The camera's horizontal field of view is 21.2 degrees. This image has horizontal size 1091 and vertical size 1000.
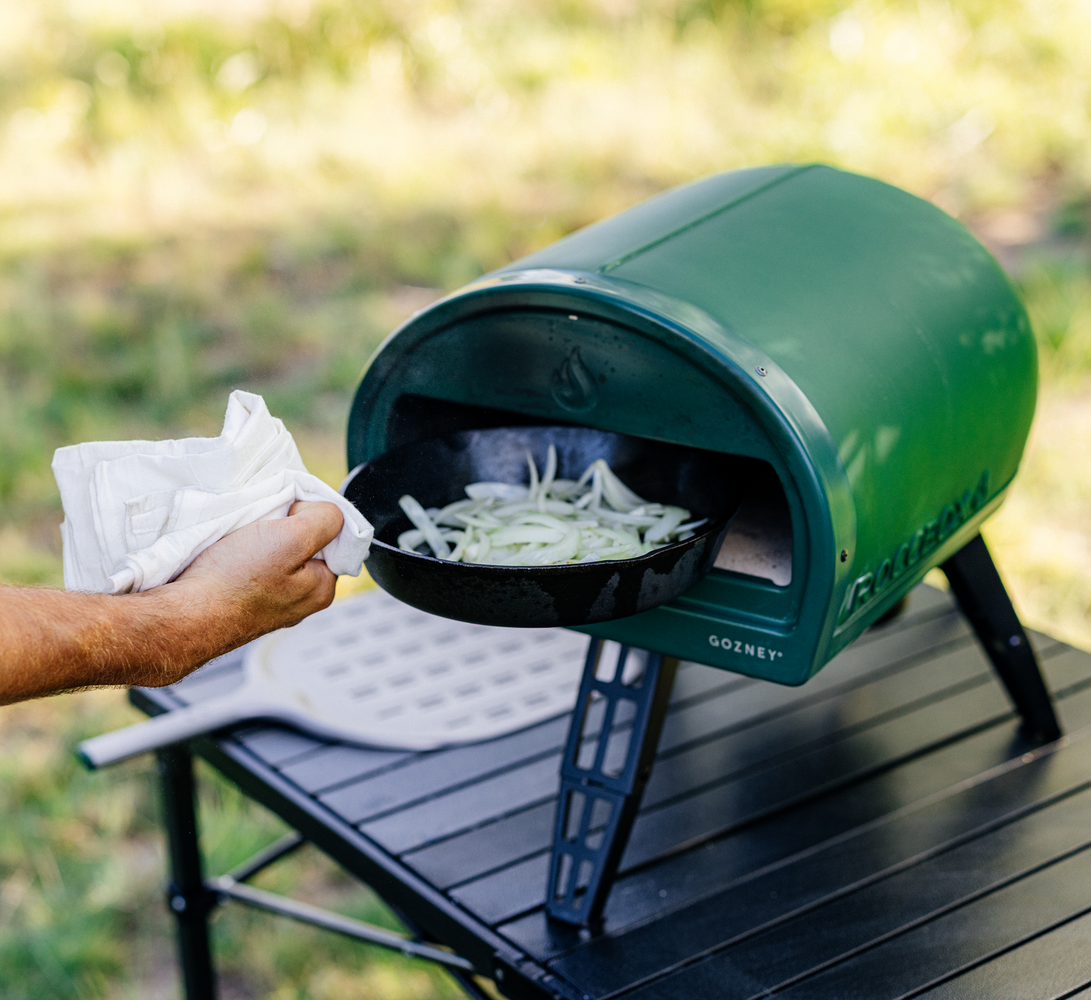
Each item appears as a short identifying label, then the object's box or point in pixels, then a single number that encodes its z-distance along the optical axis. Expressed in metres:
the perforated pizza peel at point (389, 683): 2.30
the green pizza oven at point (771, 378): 1.97
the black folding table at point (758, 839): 2.05
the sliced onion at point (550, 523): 2.00
